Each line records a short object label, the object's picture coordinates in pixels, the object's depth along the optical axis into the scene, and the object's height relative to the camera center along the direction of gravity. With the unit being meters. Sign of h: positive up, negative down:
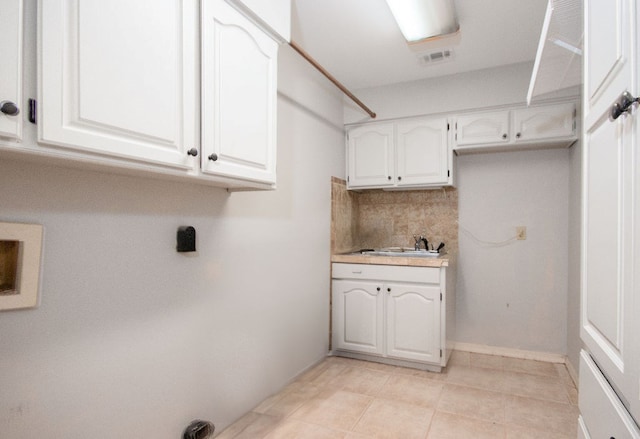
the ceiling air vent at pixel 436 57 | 2.75 +1.28
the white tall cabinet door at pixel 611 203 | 0.71 +0.04
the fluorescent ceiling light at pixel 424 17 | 2.00 +1.19
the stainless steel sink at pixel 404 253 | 3.14 -0.29
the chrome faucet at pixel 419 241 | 3.37 -0.19
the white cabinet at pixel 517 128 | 2.80 +0.75
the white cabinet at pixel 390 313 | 2.80 -0.75
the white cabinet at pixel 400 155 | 3.15 +0.60
